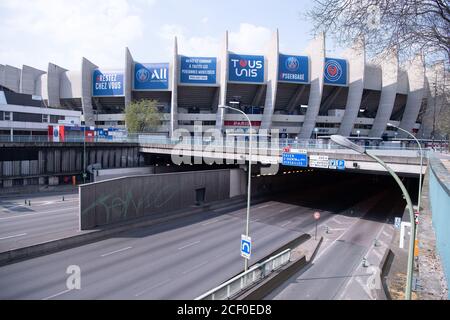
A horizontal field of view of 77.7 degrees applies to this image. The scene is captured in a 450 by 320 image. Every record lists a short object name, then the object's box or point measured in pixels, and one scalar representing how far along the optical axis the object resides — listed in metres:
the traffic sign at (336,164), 25.94
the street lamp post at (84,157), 42.56
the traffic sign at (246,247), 14.76
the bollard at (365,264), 18.38
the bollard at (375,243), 22.58
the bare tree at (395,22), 10.09
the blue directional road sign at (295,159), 28.30
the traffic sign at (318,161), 26.86
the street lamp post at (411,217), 6.29
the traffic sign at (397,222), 20.82
